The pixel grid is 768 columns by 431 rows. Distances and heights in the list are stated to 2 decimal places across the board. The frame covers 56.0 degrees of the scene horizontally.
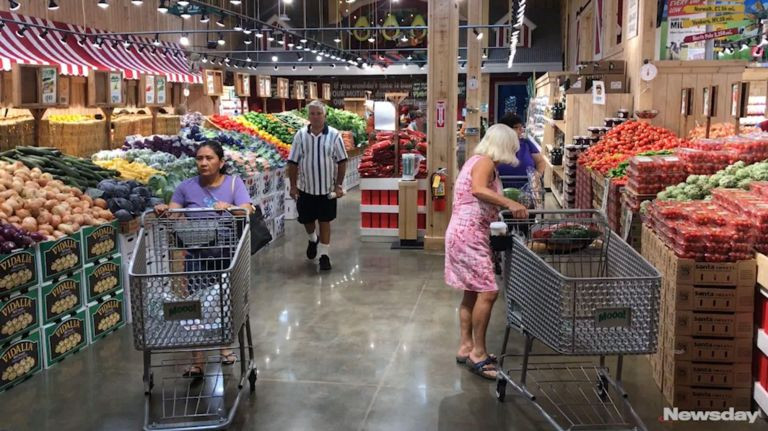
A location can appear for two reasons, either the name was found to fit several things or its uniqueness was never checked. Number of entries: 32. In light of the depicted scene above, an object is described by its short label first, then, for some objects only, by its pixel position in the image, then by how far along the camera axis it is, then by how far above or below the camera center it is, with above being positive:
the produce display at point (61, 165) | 5.79 -0.43
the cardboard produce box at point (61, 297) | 4.62 -1.20
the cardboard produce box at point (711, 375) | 3.87 -1.40
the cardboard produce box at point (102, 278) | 5.08 -1.18
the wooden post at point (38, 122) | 9.00 -0.10
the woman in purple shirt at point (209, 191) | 4.41 -0.48
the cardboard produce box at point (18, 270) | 4.23 -0.94
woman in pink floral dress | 4.34 -0.70
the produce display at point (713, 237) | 3.78 -0.65
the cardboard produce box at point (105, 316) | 5.13 -1.47
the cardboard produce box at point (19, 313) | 4.23 -1.19
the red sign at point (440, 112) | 7.98 +0.01
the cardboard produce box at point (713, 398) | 3.88 -1.53
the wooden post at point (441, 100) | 7.86 +0.14
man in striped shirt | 7.33 -0.60
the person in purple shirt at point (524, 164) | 7.53 -0.53
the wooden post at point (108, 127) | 9.88 -0.18
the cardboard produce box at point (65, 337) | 4.65 -1.48
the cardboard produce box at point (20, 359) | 4.25 -1.48
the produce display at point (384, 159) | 9.10 -0.58
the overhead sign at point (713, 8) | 10.57 +1.53
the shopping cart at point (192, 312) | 3.46 -0.95
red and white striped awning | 13.75 +1.36
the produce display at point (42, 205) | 4.71 -0.64
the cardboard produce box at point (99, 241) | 5.06 -0.91
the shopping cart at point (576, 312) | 3.33 -0.94
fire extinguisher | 8.00 -0.78
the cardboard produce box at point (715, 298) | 3.81 -0.97
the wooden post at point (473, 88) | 10.56 +0.36
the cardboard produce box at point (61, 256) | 4.62 -0.93
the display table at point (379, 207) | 9.09 -1.18
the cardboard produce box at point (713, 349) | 3.85 -1.26
